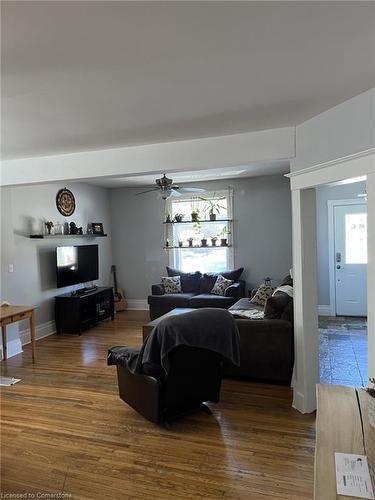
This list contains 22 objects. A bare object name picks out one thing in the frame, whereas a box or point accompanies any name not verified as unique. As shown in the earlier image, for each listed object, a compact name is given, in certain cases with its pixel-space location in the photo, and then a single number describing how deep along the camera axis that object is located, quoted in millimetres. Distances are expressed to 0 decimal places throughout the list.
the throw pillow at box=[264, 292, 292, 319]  3930
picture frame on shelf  7312
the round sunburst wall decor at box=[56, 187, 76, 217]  6441
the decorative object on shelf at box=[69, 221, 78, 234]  6578
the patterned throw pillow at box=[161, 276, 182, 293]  7090
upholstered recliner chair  2900
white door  6715
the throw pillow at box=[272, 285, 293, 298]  4448
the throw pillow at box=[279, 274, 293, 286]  5258
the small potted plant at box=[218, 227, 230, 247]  7504
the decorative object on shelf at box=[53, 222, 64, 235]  6277
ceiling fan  4851
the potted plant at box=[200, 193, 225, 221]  7543
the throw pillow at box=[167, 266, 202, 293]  7180
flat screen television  6188
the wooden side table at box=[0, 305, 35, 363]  4301
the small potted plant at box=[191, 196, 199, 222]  7570
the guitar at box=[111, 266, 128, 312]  7839
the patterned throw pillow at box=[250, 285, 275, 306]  5543
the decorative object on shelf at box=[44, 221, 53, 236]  6045
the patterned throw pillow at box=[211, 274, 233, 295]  6793
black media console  6121
